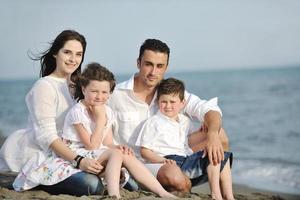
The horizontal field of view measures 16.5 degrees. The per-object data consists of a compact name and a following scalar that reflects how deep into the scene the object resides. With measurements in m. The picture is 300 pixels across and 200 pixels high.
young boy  7.89
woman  7.73
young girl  7.54
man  8.51
